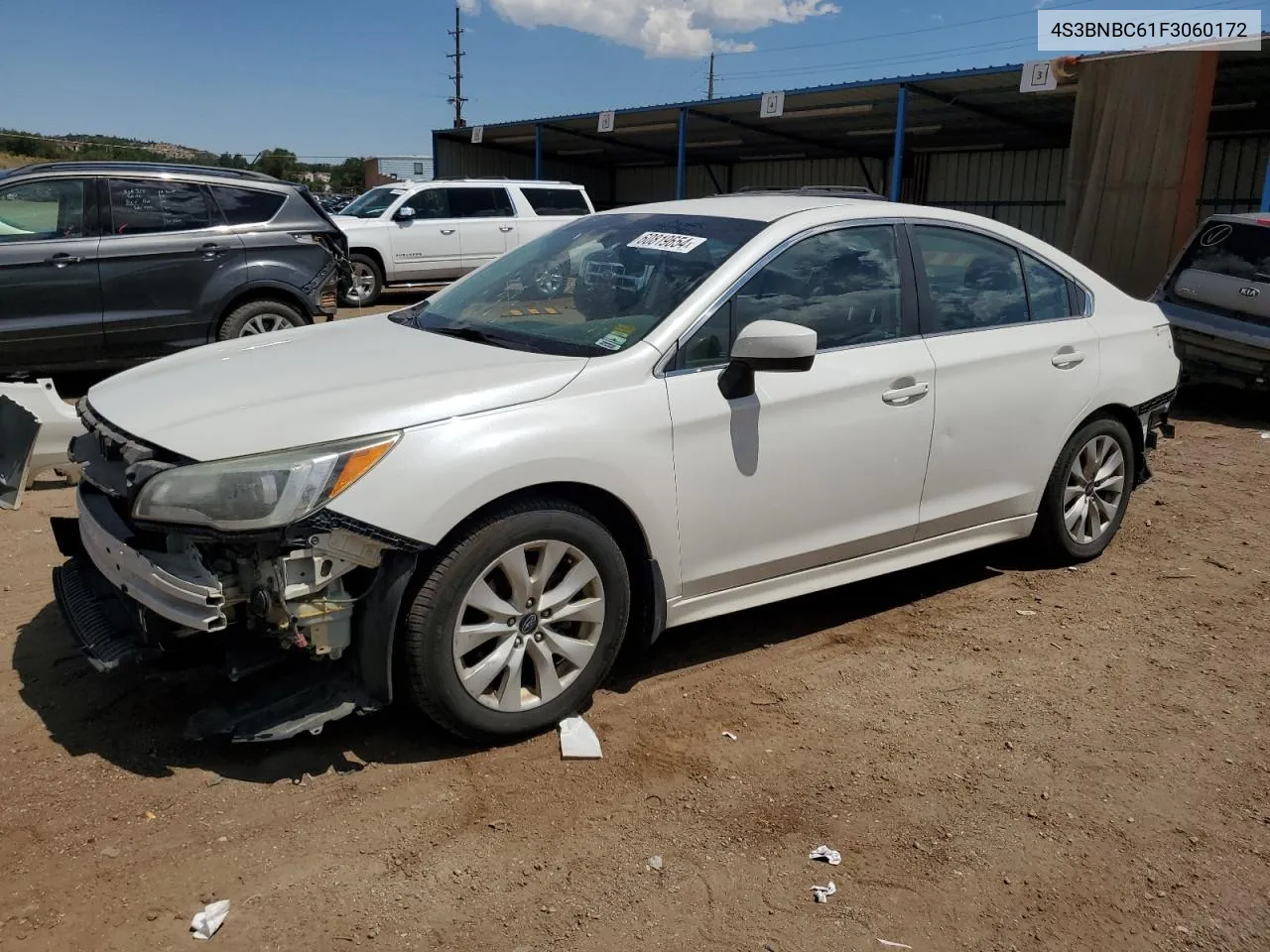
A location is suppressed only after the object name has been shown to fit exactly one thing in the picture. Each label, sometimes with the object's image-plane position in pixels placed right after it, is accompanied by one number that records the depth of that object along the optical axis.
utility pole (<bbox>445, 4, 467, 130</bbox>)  60.09
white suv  14.74
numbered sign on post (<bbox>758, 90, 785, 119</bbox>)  17.16
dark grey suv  7.66
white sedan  2.87
